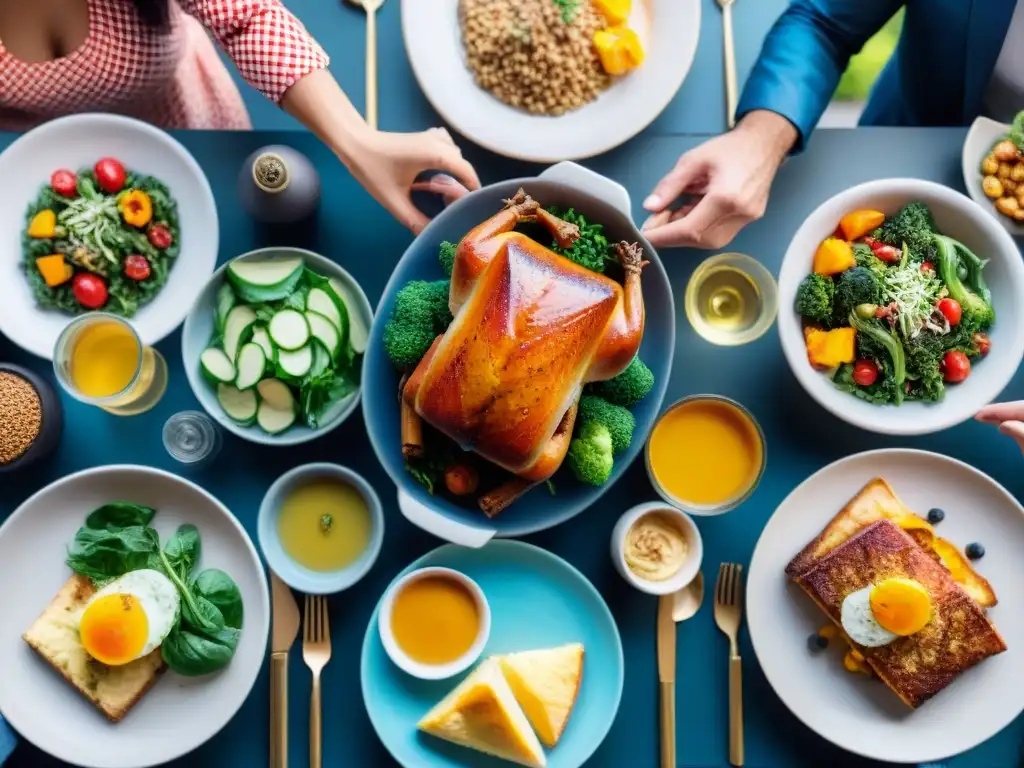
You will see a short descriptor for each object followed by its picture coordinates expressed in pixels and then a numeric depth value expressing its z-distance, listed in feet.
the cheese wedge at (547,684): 4.60
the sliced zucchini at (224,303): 4.60
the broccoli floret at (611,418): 4.15
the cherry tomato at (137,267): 4.65
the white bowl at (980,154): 4.91
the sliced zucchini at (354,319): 4.71
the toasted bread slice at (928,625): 4.56
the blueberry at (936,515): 4.79
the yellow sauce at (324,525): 4.78
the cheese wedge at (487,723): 4.48
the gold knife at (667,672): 4.85
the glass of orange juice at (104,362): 4.45
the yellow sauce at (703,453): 4.77
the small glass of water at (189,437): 4.78
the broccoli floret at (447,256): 4.28
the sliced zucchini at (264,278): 4.57
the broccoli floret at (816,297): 4.53
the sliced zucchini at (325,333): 4.54
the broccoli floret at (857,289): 4.51
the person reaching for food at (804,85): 4.70
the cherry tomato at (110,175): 4.69
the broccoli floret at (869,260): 4.62
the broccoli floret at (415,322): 4.12
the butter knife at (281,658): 4.74
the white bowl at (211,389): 4.57
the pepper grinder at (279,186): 4.42
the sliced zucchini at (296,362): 4.48
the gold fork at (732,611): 4.88
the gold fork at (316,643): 4.76
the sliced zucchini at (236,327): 4.59
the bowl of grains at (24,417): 4.51
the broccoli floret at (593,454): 4.04
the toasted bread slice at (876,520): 4.70
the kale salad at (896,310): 4.54
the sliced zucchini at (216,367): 4.52
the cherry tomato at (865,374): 4.58
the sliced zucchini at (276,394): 4.53
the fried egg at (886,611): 4.40
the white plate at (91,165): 4.66
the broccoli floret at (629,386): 4.20
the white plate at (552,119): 4.88
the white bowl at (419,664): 4.51
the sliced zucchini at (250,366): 4.50
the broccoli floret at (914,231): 4.64
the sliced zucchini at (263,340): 4.51
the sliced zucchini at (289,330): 4.50
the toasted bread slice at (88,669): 4.52
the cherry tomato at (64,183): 4.67
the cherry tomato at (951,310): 4.56
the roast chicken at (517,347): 3.67
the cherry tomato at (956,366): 4.58
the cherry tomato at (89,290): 4.64
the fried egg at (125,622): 4.22
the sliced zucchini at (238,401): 4.62
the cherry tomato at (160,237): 4.70
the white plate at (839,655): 4.71
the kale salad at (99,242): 4.63
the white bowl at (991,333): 4.57
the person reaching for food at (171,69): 4.53
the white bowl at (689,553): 4.57
